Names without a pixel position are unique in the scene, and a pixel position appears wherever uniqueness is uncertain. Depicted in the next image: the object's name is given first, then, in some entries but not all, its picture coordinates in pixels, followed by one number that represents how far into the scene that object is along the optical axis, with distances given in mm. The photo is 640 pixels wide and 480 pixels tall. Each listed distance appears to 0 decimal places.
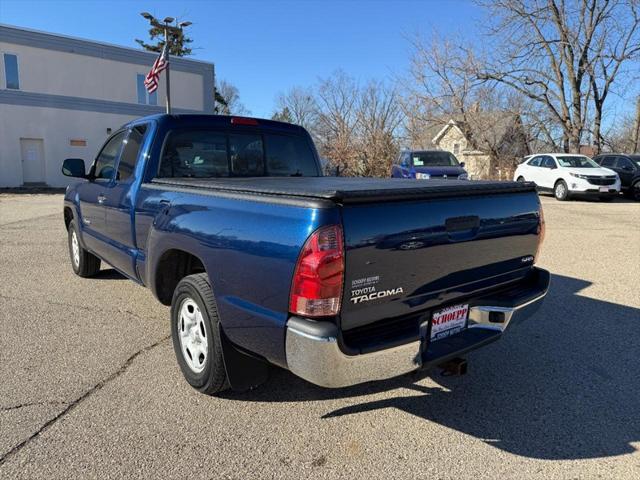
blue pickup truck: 2311
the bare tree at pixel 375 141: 28609
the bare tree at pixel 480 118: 28016
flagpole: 18550
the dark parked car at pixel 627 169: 17891
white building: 23172
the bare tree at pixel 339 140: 28953
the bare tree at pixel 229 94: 65288
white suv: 16719
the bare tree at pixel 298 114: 58719
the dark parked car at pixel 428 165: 15188
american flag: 18844
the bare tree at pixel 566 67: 24906
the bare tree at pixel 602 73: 24378
